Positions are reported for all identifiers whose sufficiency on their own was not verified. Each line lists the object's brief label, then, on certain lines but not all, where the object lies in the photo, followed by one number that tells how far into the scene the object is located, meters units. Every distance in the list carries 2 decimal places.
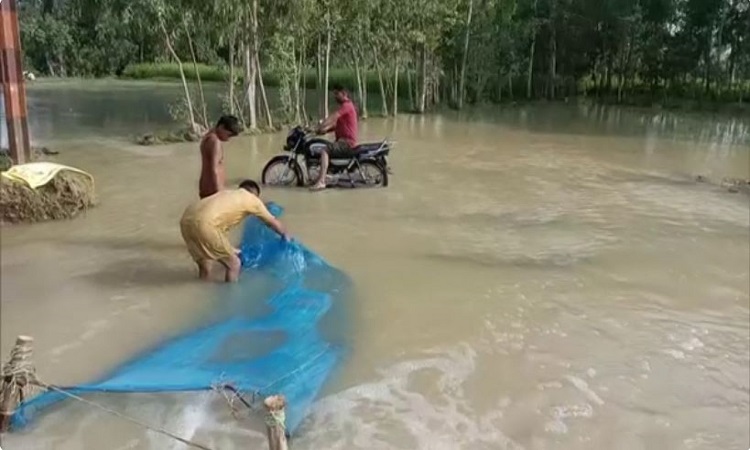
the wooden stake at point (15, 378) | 2.71
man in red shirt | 8.05
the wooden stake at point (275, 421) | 2.34
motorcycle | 8.19
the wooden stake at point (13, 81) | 7.38
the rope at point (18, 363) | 2.71
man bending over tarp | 4.82
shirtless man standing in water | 5.39
